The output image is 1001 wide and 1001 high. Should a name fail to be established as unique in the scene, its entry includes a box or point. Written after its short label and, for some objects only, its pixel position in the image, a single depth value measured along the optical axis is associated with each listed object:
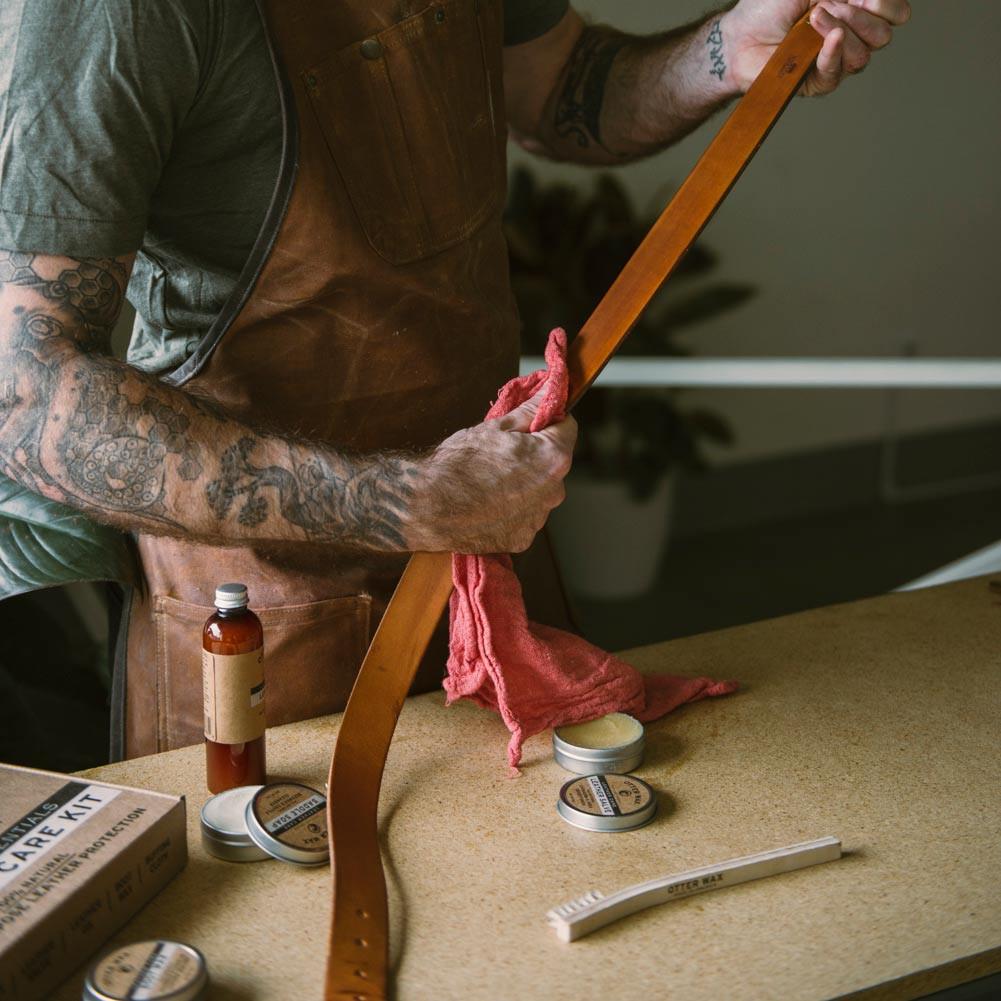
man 1.08
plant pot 3.91
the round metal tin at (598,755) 1.16
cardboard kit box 0.84
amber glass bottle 1.08
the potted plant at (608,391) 3.68
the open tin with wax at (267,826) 1.01
